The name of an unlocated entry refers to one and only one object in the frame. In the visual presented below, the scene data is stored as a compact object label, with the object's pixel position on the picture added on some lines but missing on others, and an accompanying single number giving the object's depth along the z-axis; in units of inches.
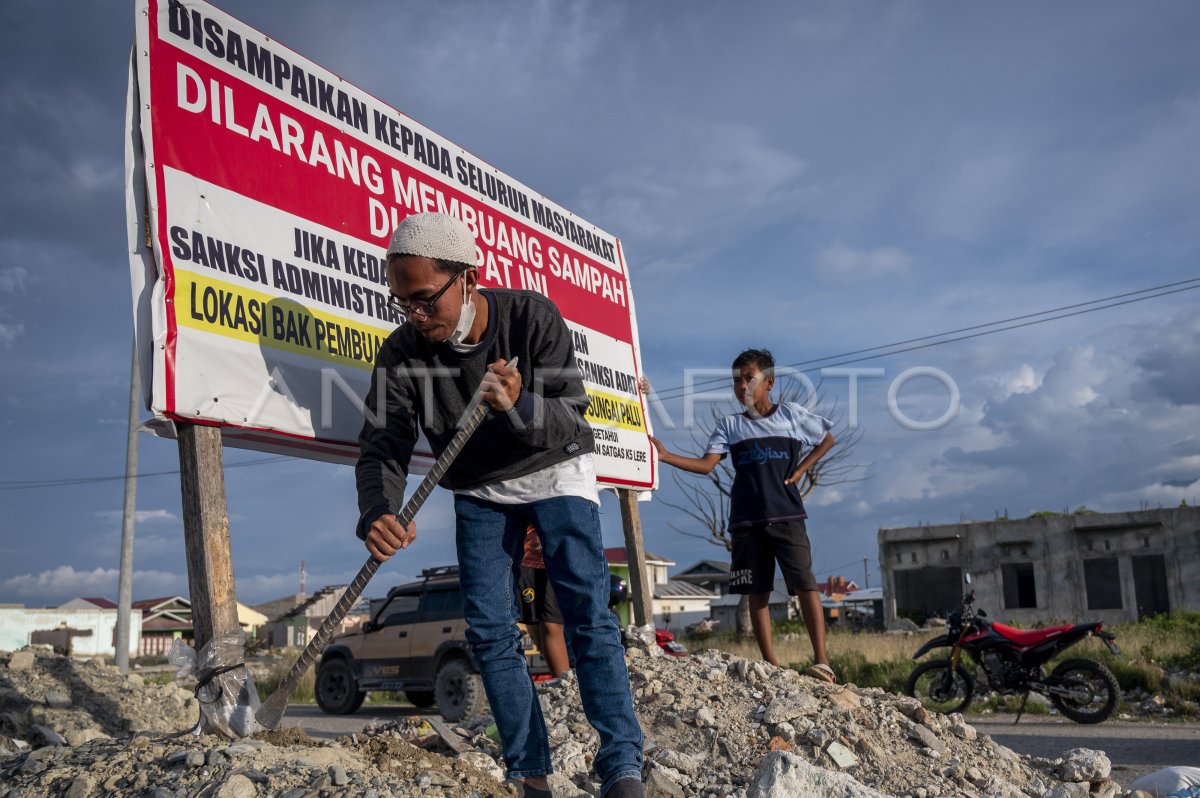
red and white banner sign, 148.3
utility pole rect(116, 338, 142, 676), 627.5
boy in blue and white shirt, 218.5
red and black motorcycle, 318.3
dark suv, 450.3
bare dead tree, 950.8
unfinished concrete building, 1162.6
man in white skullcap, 111.0
